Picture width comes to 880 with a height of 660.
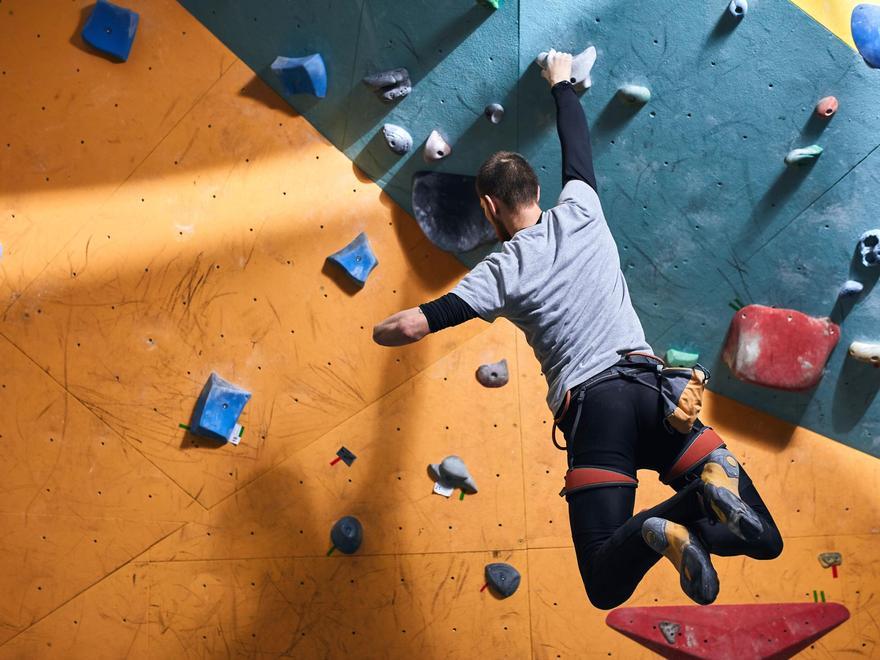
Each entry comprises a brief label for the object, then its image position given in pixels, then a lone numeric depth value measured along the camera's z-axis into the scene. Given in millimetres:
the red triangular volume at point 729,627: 3047
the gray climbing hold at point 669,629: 3068
